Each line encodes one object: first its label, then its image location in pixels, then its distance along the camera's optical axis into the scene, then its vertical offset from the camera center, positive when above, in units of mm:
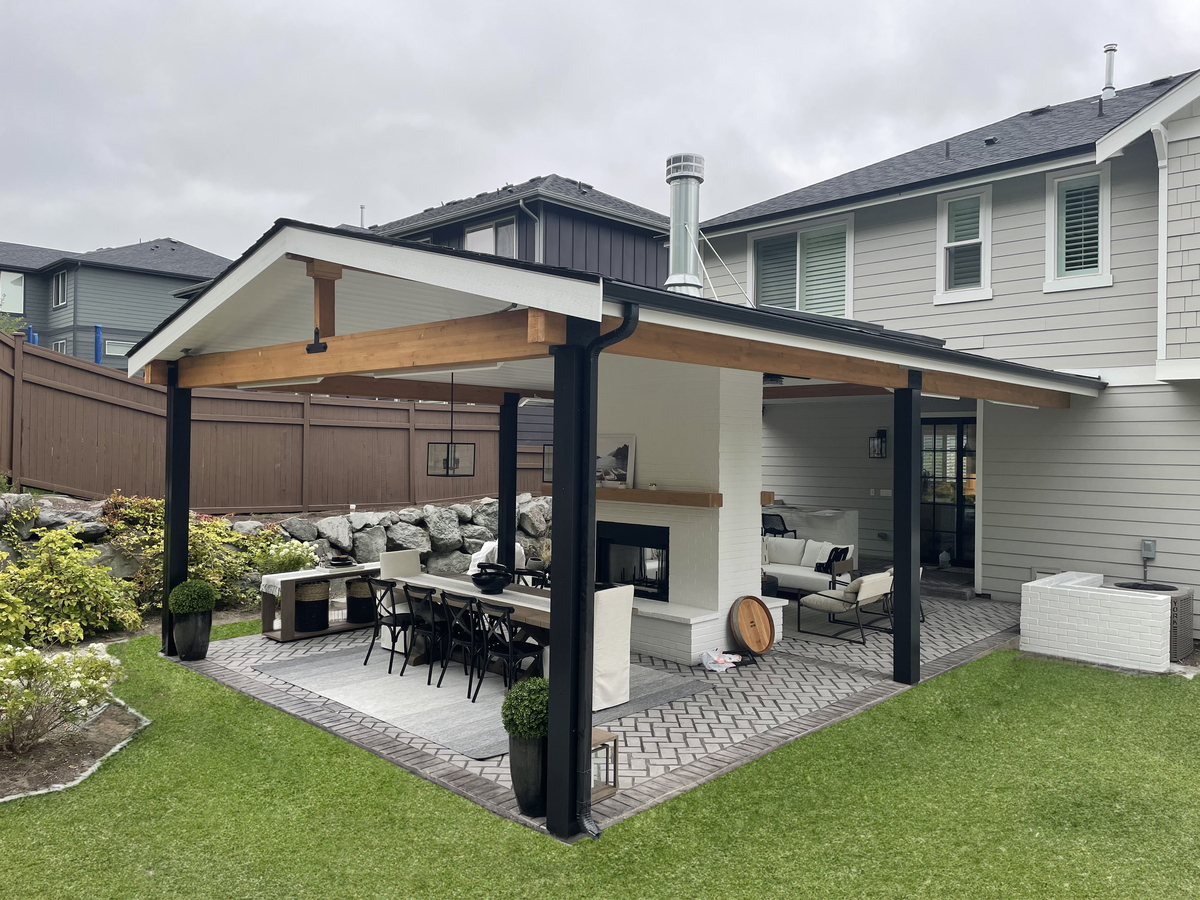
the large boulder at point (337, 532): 11531 -1163
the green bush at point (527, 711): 4516 -1430
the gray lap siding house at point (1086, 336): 8594 +1418
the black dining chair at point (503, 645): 6449 -1570
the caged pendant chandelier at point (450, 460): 8000 -98
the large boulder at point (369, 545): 11844 -1375
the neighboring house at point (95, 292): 24906 +4766
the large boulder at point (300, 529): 11211 -1092
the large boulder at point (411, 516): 12625 -1014
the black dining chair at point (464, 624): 6750 -1452
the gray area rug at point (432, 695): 5840 -1977
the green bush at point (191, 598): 7426 -1363
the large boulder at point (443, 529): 12812 -1233
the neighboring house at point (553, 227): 16500 +4718
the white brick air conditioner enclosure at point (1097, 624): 7488 -1562
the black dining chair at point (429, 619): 7017 -1471
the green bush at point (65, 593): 7703 -1443
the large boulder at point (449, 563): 12781 -1760
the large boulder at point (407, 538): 12211 -1311
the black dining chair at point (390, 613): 7488 -1522
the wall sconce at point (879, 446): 12352 +131
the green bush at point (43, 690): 5129 -1557
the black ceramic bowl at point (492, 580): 7379 -1168
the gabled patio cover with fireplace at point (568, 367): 4395 +648
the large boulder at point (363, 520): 11992 -1038
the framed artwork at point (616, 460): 8492 -85
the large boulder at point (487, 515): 13562 -1066
